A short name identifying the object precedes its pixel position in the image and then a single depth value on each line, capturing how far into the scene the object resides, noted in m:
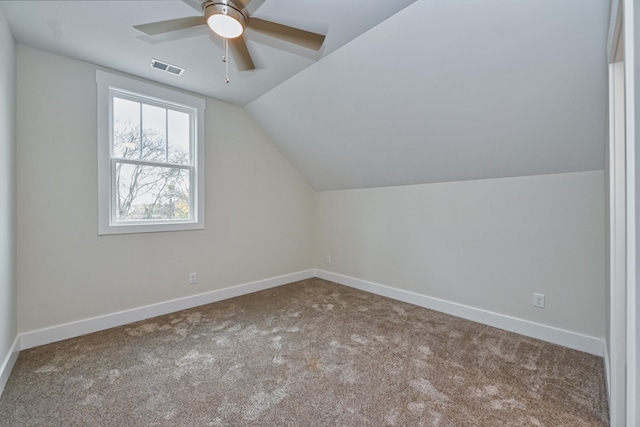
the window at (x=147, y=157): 2.72
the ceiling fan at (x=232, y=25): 1.57
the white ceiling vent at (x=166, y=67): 2.60
